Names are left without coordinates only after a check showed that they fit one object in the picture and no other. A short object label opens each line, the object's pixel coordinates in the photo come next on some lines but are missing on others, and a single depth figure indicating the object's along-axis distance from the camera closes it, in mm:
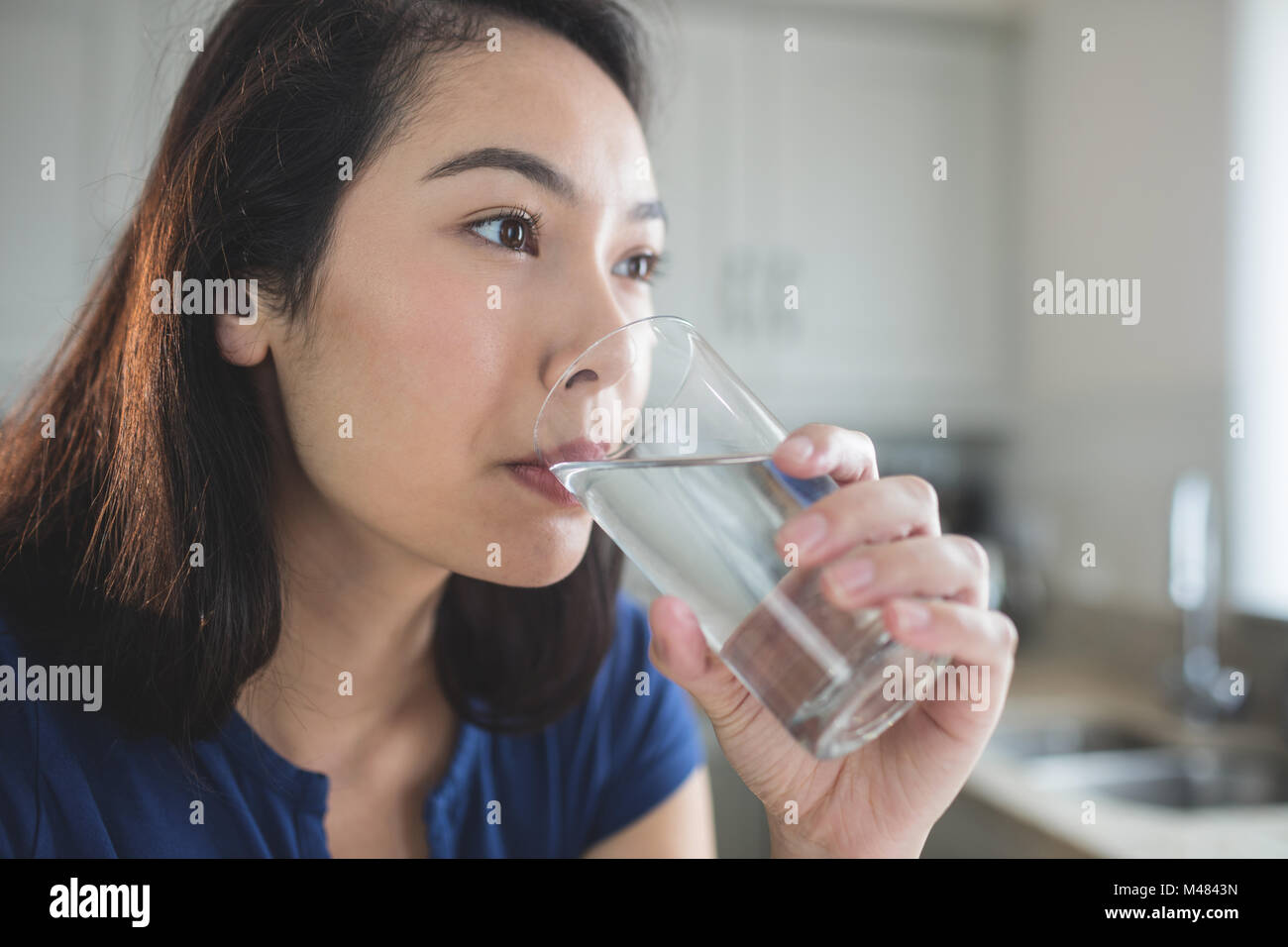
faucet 1987
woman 766
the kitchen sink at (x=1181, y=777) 1833
